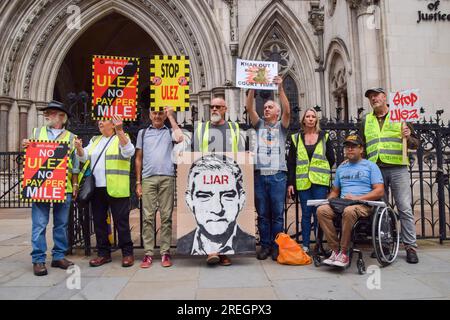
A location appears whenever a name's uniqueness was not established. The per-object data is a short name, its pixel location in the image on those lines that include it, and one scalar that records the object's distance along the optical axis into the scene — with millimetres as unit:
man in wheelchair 4270
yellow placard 4809
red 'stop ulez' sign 4767
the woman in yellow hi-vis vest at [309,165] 5004
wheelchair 4297
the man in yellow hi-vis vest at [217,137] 4828
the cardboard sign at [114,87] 4820
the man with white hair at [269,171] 4953
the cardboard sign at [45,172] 4508
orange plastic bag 4663
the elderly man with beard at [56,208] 4535
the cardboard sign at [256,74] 4797
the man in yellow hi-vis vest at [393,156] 4961
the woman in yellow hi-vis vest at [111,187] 4723
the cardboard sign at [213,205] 4727
